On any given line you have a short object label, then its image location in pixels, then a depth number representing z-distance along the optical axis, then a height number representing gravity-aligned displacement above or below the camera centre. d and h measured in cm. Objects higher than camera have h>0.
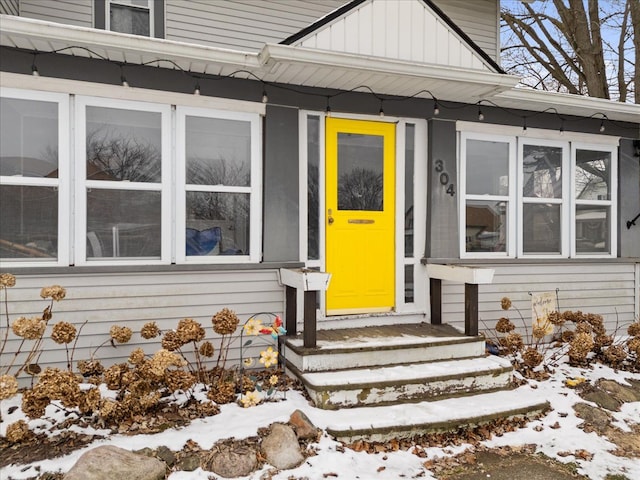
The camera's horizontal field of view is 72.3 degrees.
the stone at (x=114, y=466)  246 -135
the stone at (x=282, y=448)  274 -138
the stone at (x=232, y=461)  264 -141
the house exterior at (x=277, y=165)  368 +69
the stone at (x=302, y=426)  298 -133
